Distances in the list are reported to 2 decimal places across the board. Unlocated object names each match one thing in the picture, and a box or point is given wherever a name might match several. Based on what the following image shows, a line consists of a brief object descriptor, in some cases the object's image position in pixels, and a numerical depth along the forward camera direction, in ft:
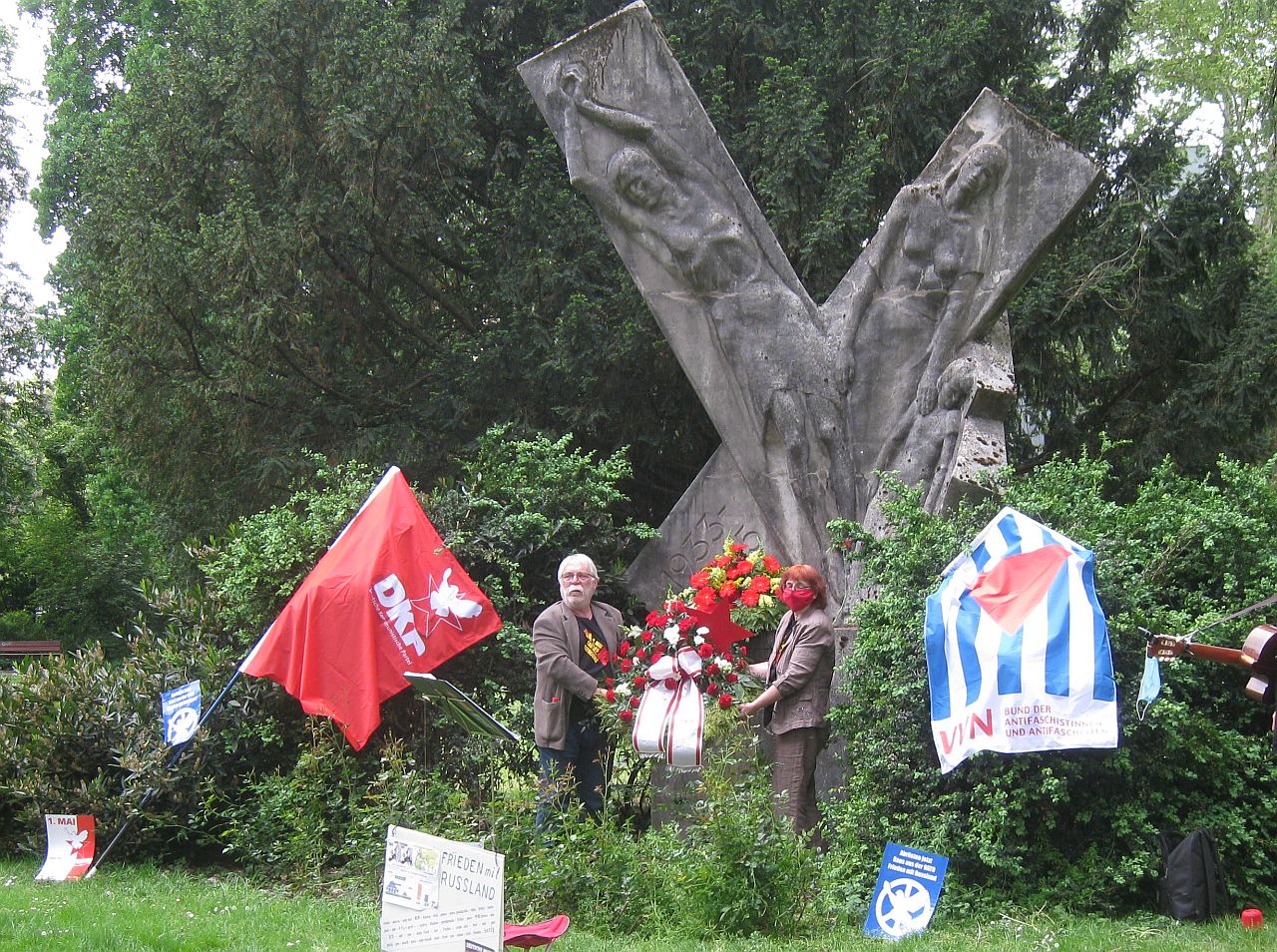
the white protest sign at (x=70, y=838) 25.67
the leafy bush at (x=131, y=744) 26.84
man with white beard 23.99
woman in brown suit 23.18
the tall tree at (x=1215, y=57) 70.90
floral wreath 24.68
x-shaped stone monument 28.81
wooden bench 60.90
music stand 18.46
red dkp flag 25.22
